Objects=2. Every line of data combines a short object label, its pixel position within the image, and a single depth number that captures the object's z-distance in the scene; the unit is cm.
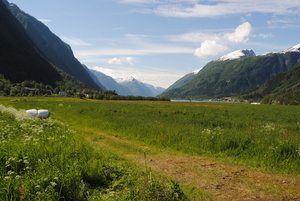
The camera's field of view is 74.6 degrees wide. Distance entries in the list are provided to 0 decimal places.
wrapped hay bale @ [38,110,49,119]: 2609
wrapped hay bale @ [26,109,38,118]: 2467
